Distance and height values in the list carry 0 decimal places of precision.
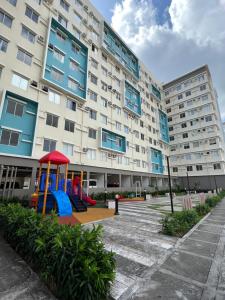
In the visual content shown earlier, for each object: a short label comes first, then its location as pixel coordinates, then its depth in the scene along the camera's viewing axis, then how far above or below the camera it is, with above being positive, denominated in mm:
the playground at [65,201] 10133 -984
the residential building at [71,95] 15602 +11794
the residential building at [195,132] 38875 +14465
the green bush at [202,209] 11288 -1631
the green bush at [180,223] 6887 -1673
